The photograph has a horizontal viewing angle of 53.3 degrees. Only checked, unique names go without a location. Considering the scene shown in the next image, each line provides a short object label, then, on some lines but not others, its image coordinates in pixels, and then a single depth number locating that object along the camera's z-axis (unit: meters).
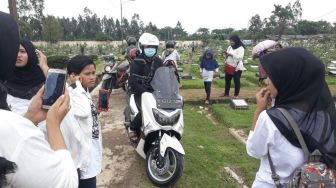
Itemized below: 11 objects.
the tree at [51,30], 45.94
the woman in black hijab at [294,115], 1.84
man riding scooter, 4.29
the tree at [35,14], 54.85
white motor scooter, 3.63
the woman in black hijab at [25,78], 2.70
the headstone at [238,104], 7.43
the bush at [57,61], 21.53
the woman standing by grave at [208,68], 7.88
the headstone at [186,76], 11.29
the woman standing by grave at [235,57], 7.84
